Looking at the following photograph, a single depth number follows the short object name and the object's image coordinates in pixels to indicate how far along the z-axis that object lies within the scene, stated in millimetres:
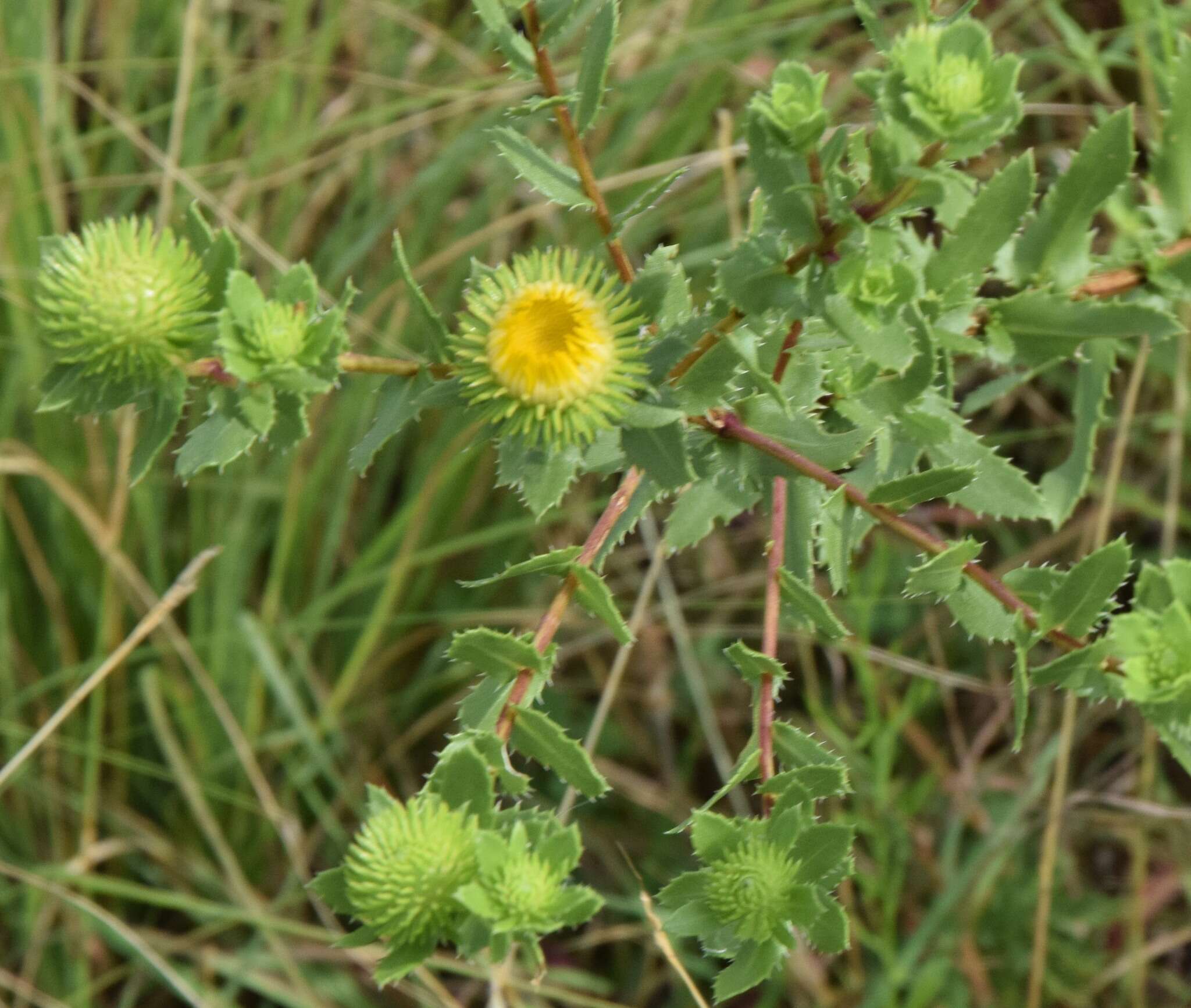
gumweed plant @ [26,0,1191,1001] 560
